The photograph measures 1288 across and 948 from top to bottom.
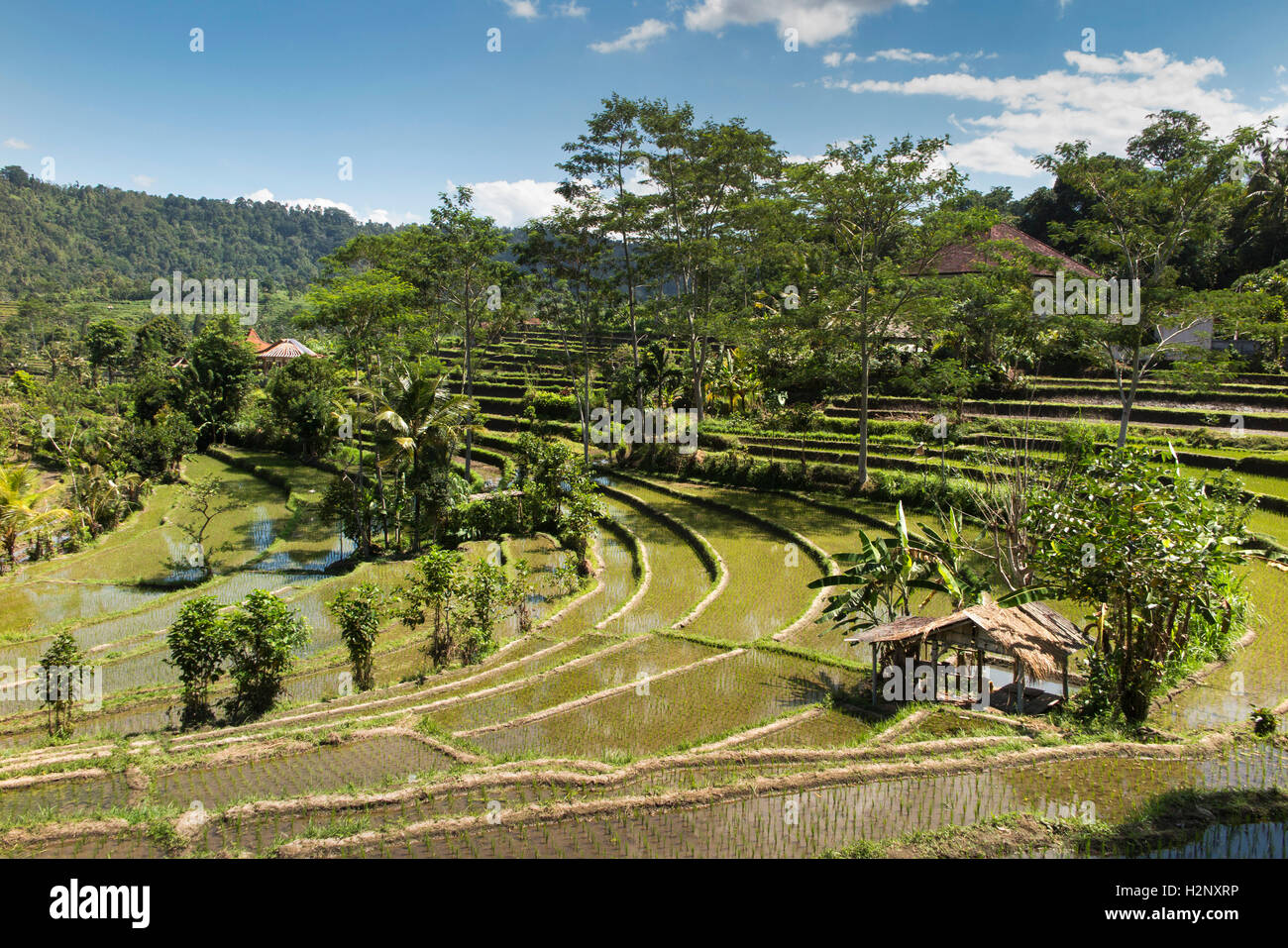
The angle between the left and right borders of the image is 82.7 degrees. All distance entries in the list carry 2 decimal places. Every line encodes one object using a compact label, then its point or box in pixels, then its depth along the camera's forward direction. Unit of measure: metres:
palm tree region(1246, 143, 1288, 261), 34.16
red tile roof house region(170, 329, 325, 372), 51.60
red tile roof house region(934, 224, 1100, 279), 33.22
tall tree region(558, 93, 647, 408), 26.81
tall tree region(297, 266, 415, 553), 21.47
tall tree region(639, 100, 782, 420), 26.81
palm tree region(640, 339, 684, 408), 32.97
